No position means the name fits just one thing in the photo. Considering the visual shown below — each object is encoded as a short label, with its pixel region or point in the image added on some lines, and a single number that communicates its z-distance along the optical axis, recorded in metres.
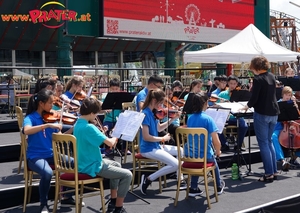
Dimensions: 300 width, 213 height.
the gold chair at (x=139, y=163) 6.10
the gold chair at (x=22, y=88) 11.28
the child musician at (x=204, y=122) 5.58
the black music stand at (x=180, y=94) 8.90
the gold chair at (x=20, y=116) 6.51
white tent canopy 9.69
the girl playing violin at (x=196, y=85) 8.14
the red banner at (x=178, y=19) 15.21
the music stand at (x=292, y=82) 9.84
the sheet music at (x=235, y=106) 6.74
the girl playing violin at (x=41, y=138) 4.99
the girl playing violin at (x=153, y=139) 5.68
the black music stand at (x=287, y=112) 7.14
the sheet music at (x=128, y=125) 5.16
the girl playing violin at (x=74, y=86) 7.33
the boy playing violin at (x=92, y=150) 4.71
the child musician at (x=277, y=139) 7.50
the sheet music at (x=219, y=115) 6.03
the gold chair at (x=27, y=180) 5.27
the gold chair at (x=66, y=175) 4.64
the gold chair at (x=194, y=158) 5.25
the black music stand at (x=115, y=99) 7.28
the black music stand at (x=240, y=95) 7.82
